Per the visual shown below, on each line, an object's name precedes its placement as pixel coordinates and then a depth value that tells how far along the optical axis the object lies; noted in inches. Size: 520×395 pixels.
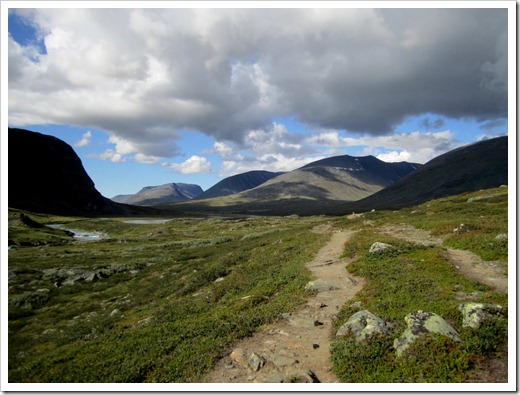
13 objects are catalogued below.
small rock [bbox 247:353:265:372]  481.4
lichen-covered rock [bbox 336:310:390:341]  498.3
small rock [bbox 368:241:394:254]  1081.4
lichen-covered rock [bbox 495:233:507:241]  982.0
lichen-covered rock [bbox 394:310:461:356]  451.5
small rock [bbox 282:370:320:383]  446.0
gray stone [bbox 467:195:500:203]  2247.8
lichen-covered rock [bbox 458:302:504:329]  483.8
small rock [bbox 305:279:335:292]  816.9
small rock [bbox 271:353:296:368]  489.1
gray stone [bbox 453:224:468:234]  1232.8
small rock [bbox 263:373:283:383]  456.3
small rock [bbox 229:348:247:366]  505.2
